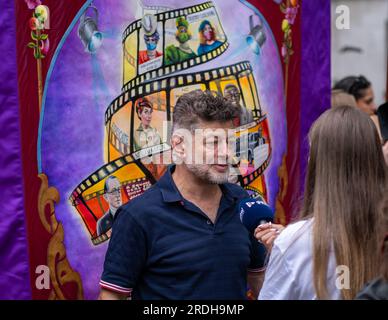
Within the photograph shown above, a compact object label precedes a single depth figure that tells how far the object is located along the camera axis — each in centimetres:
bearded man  290
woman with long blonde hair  240
